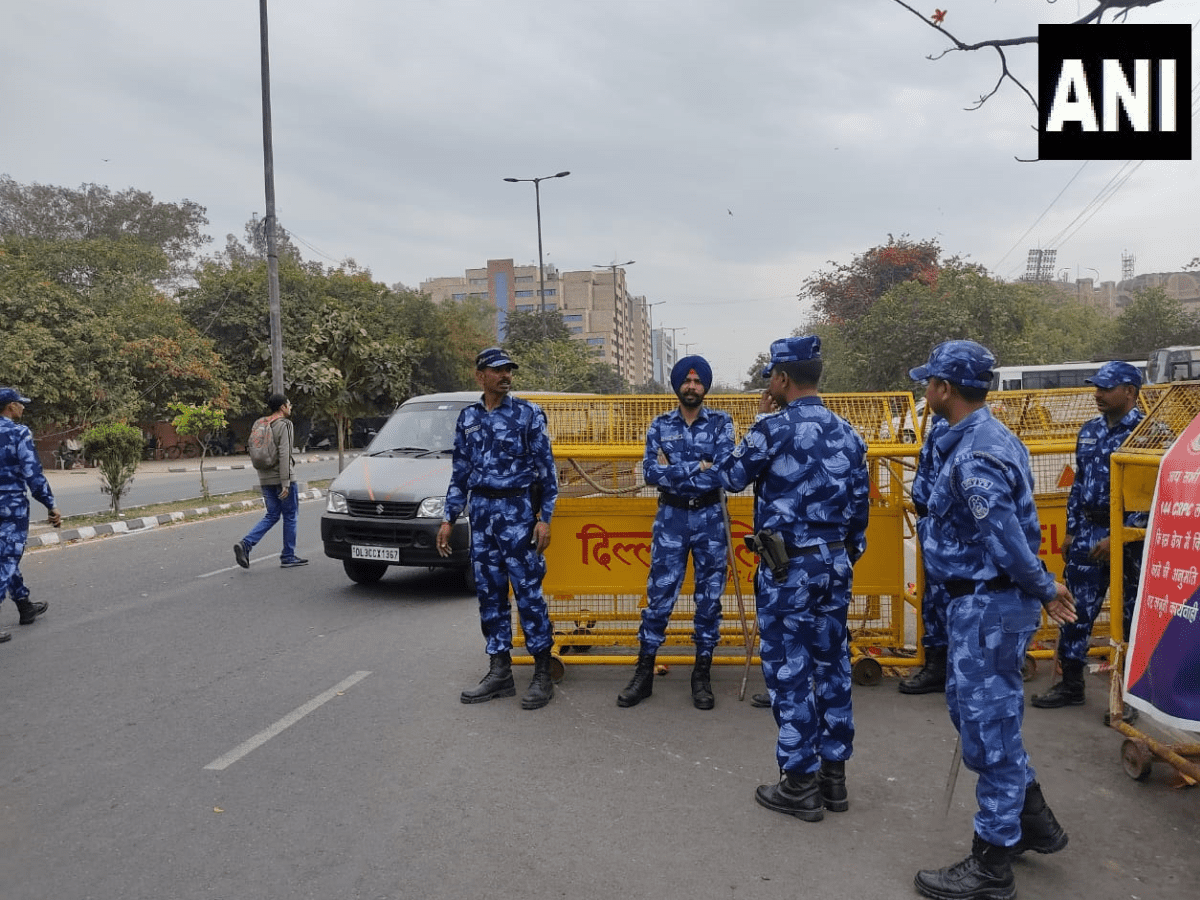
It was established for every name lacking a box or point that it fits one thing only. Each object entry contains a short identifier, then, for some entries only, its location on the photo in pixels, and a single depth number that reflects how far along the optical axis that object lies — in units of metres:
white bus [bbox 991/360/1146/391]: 30.12
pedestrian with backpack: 9.12
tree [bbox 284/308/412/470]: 20.03
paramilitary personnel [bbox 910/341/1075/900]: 2.85
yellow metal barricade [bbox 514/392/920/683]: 5.43
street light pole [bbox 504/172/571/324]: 34.88
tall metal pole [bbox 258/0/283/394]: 15.94
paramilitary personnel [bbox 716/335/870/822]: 3.54
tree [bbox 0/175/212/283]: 43.44
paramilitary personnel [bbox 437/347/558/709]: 4.93
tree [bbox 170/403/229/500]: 16.11
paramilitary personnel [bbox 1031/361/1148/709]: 4.53
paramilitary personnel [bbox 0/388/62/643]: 6.61
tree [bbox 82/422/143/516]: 13.52
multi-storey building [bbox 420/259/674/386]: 138.75
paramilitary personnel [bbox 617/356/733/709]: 4.80
